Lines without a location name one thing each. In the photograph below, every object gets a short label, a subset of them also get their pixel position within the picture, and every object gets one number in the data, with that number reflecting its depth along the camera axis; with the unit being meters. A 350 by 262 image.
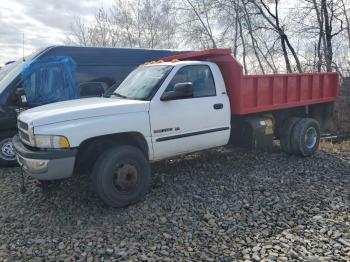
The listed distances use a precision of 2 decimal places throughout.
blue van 7.21
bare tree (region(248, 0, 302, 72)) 19.00
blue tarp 7.49
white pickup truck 4.35
